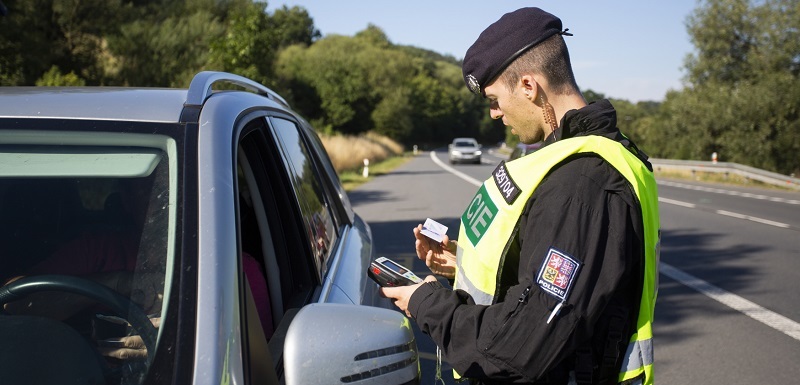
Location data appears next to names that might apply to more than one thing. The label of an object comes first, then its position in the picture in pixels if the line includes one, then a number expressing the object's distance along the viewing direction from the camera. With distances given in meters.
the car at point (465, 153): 42.03
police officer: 1.76
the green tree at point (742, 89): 31.48
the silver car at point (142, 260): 1.61
